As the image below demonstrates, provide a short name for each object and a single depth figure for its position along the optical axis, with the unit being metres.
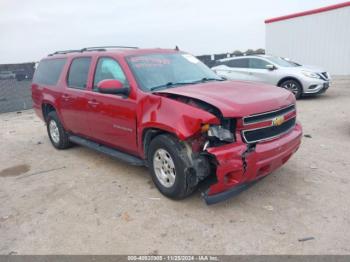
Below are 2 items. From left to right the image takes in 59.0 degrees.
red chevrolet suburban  3.29
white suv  10.09
